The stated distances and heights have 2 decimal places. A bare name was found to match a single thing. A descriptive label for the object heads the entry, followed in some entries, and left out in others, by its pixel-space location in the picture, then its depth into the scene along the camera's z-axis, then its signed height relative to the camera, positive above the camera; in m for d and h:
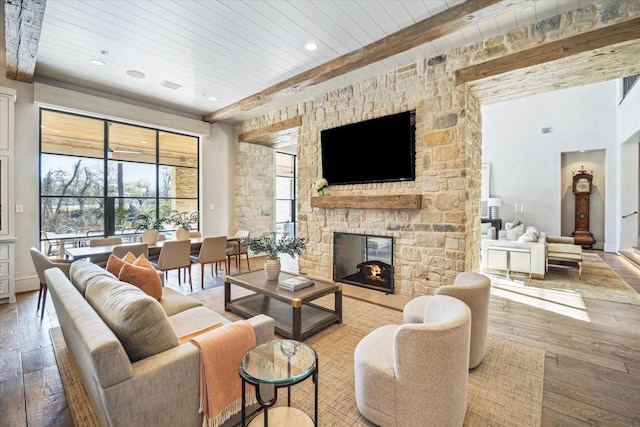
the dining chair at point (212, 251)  4.46 -0.66
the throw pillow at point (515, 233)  5.67 -0.43
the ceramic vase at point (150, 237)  4.24 -0.41
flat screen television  3.84 +0.90
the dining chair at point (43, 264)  2.96 -0.58
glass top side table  1.30 -0.77
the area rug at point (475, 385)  1.73 -1.24
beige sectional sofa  1.18 -0.70
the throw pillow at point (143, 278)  2.25 -0.56
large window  4.51 +0.65
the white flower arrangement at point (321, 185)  4.62 +0.42
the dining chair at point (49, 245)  4.40 -0.56
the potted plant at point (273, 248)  3.11 -0.41
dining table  3.42 -0.53
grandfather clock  7.62 +0.23
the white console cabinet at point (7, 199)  3.63 +0.13
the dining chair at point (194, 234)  5.46 -0.47
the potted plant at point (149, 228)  4.25 -0.29
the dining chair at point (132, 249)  3.54 -0.51
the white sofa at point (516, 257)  4.66 -0.76
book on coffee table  2.85 -0.75
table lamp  8.40 +0.20
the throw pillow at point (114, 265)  2.35 -0.47
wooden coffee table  2.64 -1.09
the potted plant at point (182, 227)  4.62 -0.28
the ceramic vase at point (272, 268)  3.15 -0.64
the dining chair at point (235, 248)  5.28 -0.72
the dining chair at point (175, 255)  4.00 -0.66
